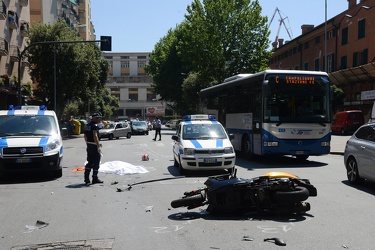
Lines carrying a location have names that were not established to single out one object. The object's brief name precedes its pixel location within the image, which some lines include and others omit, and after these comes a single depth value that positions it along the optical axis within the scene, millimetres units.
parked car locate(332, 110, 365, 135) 36719
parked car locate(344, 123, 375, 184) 9578
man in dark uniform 10938
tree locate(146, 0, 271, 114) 48000
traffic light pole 25016
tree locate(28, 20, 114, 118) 38969
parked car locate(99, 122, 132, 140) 37609
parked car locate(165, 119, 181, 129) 72750
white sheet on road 13211
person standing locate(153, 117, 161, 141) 33719
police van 11102
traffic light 24230
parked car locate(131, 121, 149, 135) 46959
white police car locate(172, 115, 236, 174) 12109
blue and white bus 15023
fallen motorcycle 6809
